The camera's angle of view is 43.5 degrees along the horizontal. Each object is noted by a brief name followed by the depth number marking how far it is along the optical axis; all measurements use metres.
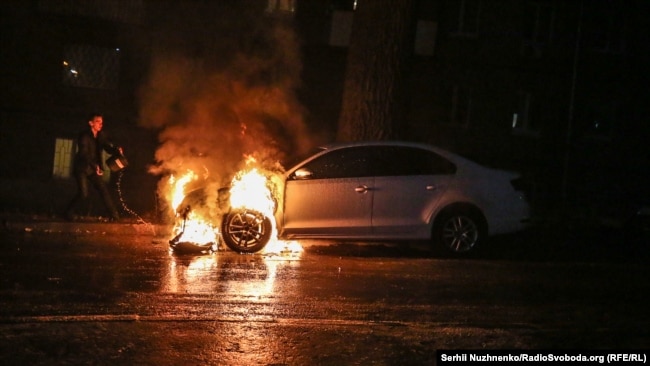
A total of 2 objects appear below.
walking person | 13.44
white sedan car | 10.55
